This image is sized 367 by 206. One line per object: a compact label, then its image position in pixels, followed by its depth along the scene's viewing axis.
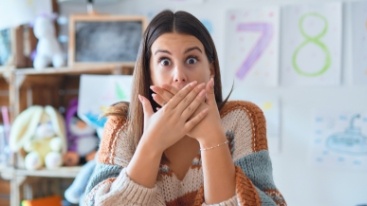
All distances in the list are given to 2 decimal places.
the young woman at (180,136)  0.73
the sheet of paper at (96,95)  1.47
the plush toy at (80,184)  1.44
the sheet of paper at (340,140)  1.44
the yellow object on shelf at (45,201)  1.57
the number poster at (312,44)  1.47
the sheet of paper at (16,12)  1.65
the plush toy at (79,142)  1.59
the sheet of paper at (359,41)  1.44
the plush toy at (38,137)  1.56
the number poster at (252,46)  1.53
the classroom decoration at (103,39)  1.52
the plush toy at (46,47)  1.59
